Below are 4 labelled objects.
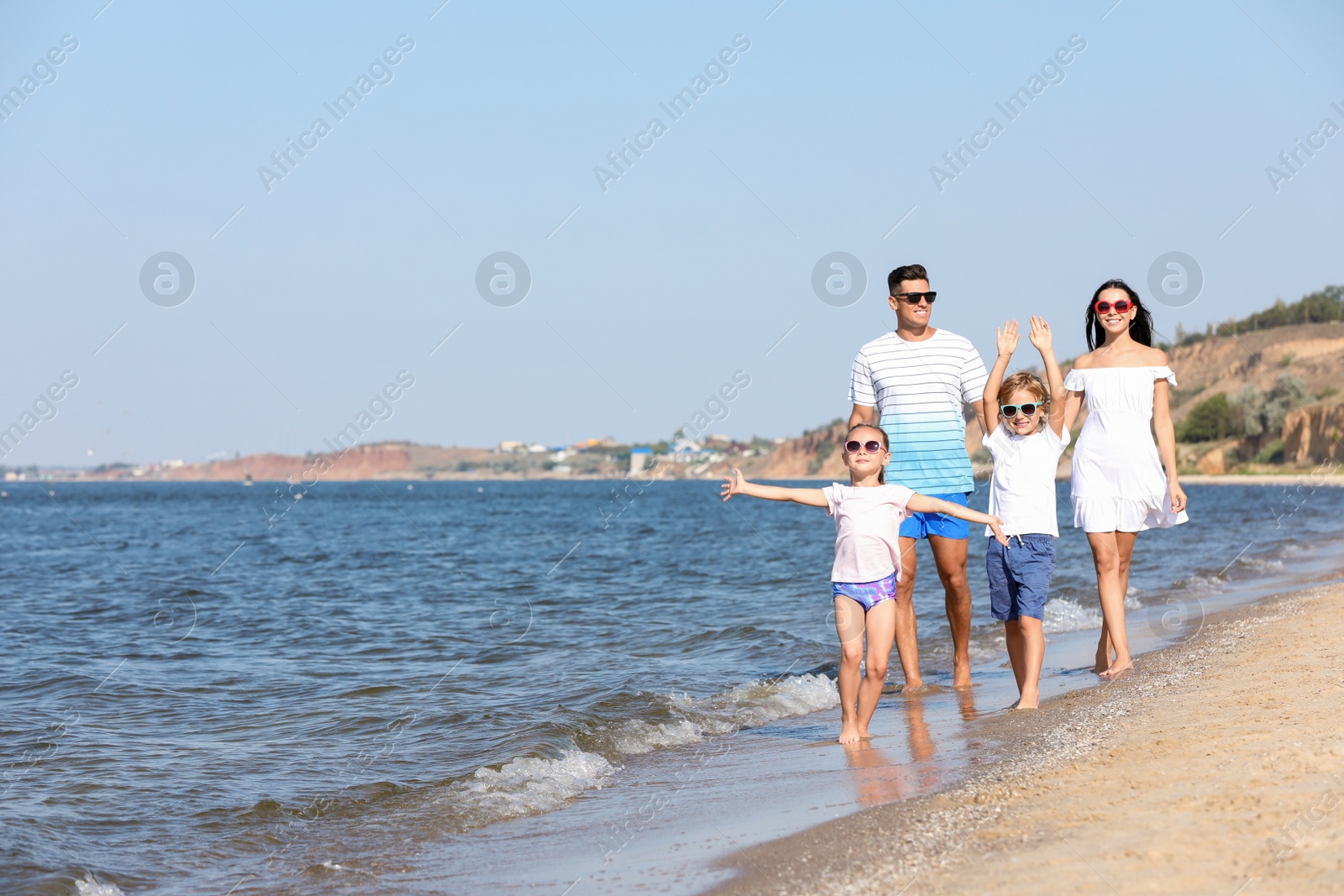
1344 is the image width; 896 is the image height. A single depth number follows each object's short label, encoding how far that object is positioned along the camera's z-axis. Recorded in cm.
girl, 984
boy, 1088
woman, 1155
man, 1159
